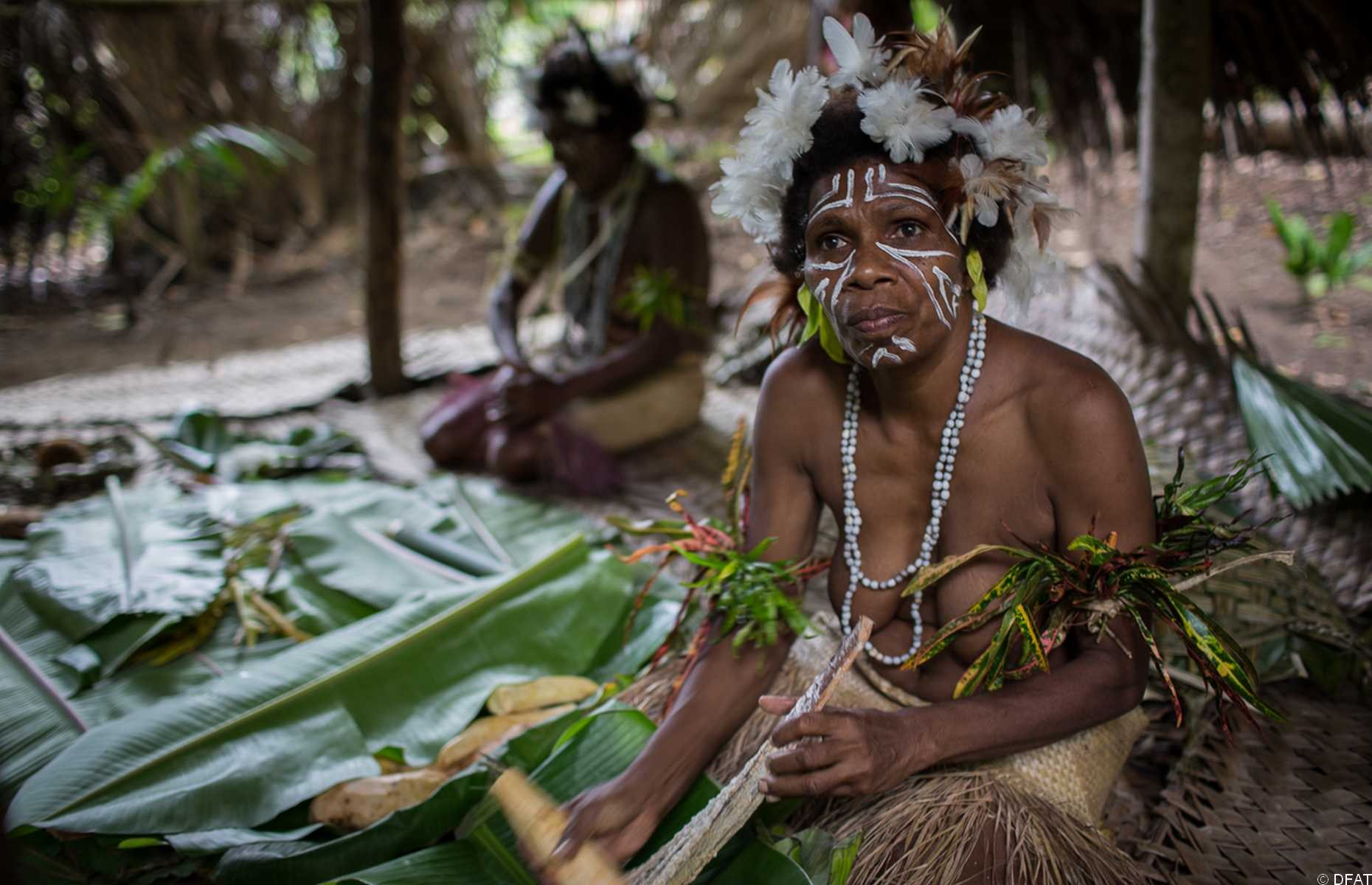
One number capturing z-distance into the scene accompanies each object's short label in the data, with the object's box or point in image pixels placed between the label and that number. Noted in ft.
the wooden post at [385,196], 13.53
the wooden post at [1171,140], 9.21
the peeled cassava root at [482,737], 6.70
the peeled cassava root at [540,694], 7.05
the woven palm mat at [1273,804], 5.20
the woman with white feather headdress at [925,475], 4.84
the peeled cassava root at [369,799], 6.15
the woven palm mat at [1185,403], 7.42
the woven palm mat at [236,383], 14.33
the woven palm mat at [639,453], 11.10
